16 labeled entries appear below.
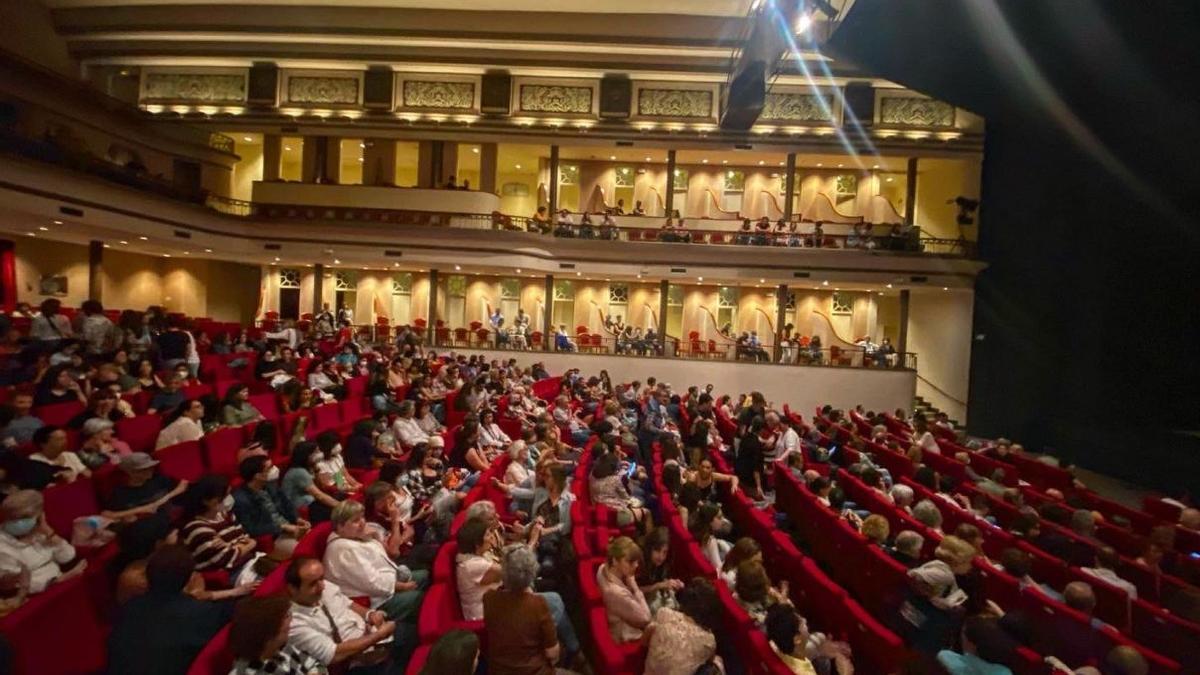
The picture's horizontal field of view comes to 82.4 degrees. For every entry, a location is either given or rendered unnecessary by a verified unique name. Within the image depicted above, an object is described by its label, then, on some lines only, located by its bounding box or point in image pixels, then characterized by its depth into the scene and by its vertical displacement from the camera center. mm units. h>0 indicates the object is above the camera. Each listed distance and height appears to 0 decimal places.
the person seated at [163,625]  2268 -1110
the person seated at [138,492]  3777 -1102
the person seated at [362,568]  3129 -1197
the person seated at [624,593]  3092 -1244
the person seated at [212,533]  3115 -1094
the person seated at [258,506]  3896 -1164
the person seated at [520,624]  2639 -1193
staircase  16686 -1832
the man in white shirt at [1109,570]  4266 -1457
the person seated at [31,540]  2980 -1101
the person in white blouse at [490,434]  6934 -1240
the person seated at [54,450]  3926 -918
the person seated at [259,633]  2064 -996
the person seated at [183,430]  5086 -977
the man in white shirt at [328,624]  2457 -1208
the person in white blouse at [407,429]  6430 -1122
